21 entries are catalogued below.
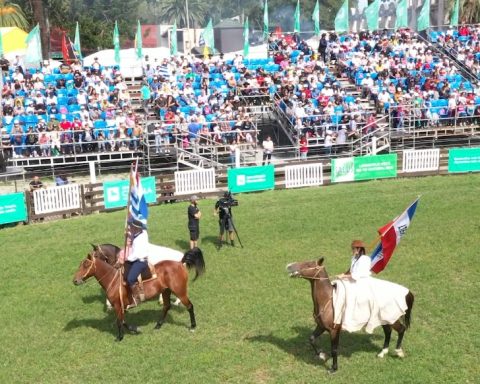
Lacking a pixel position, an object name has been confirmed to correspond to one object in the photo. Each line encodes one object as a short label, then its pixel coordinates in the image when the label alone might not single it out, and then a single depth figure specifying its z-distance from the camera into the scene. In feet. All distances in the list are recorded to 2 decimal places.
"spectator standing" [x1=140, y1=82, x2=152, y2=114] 95.14
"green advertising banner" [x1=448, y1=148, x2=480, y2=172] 84.28
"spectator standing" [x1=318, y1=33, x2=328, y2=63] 122.72
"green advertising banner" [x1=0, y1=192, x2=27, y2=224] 65.94
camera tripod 55.01
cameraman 55.06
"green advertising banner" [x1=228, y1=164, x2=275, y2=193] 77.78
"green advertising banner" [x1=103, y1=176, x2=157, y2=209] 71.51
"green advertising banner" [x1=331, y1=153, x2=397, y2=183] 82.02
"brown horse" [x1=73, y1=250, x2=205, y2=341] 36.76
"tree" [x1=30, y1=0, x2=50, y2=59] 122.11
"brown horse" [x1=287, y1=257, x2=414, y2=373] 31.94
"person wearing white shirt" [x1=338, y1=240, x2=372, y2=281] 32.94
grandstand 90.48
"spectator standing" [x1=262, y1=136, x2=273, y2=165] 88.02
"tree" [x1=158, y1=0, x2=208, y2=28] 443.24
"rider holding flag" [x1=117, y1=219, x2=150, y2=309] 36.94
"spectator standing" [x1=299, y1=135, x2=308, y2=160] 92.58
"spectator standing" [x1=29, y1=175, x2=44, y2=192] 69.51
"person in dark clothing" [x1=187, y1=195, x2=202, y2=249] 52.90
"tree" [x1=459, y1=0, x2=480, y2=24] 162.20
